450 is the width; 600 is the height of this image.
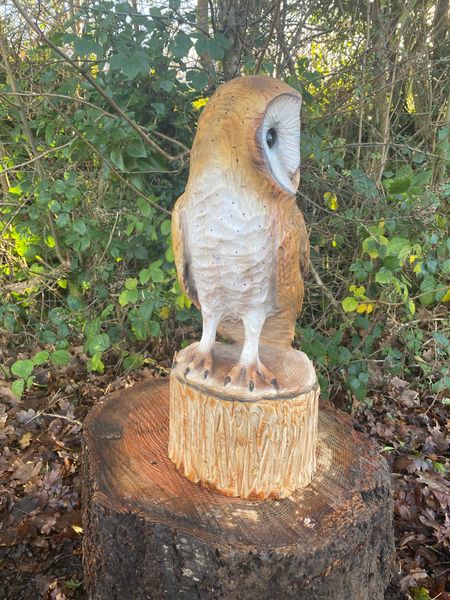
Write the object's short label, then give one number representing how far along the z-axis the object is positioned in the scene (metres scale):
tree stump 1.20
